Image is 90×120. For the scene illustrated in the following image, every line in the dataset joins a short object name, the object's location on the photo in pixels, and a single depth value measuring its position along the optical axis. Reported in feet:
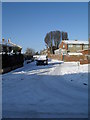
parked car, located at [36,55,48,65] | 81.46
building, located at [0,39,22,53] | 70.71
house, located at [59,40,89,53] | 162.91
